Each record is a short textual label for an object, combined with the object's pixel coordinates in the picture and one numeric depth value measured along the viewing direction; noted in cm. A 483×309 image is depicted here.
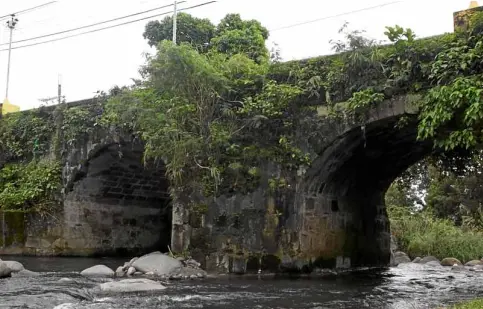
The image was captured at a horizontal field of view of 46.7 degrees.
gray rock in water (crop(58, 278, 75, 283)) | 962
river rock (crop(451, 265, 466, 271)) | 1385
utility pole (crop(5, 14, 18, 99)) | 2140
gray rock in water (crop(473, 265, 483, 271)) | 1384
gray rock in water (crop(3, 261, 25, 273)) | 1083
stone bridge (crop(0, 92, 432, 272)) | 1065
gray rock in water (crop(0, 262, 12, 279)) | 989
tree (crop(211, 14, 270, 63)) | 2425
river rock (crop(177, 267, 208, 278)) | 1053
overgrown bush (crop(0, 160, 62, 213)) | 1502
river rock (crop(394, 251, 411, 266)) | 1593
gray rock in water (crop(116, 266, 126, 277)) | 1083
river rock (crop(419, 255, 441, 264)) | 1586
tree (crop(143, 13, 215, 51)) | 2600
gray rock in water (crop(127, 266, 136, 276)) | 1080
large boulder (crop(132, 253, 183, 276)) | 1062
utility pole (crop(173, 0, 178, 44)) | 1943
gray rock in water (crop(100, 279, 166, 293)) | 840
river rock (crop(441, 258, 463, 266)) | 1538
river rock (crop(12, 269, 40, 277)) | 1040
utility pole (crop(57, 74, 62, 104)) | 2304
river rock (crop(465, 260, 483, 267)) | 1527
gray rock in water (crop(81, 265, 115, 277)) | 1087
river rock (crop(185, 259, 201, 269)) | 1098
